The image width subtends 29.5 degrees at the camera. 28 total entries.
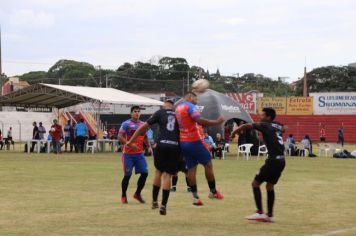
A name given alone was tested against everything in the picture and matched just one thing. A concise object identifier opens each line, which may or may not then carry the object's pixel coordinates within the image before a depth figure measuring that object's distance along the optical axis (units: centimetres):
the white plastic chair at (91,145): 3631
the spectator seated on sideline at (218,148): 3165
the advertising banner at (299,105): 6512
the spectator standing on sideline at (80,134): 3583
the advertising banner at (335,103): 6494
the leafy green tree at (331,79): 9506
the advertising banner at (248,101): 6856
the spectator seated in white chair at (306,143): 3551
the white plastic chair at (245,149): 3190
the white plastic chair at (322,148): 3694
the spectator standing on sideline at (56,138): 3419
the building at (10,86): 7878
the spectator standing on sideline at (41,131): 3803
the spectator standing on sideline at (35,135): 3770
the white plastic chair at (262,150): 3298
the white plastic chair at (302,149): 3552
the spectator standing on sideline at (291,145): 3572
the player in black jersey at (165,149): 1094
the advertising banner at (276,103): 6688
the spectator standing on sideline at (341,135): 4682
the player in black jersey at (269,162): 1017
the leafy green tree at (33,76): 12650
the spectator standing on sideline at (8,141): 4281
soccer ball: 1120
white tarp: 3722
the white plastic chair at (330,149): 3619
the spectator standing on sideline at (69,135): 3753
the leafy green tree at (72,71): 10762
